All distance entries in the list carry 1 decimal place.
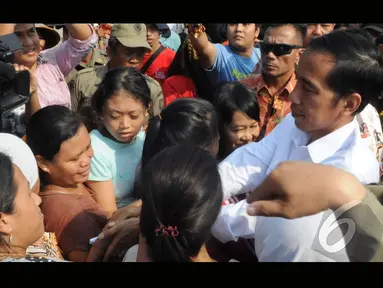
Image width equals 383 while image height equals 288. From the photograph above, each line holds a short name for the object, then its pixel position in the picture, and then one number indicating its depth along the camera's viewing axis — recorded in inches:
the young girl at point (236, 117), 103.8
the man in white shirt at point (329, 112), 60.8
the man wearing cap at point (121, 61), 120.6
